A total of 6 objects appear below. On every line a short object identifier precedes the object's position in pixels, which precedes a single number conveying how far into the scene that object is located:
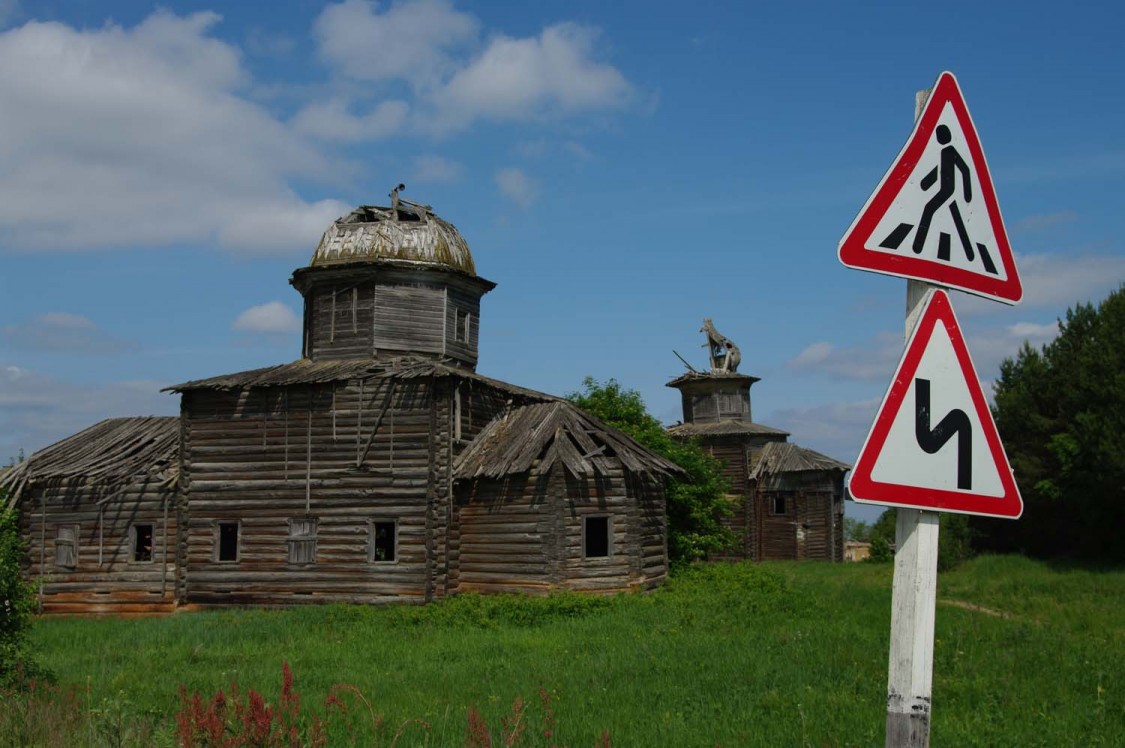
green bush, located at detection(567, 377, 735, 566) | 33.47
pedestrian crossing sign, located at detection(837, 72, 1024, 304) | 3.60
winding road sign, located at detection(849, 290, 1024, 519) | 3.40
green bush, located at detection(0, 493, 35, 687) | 12.56
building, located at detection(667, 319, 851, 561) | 47.34
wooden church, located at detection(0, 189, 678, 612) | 25.80
